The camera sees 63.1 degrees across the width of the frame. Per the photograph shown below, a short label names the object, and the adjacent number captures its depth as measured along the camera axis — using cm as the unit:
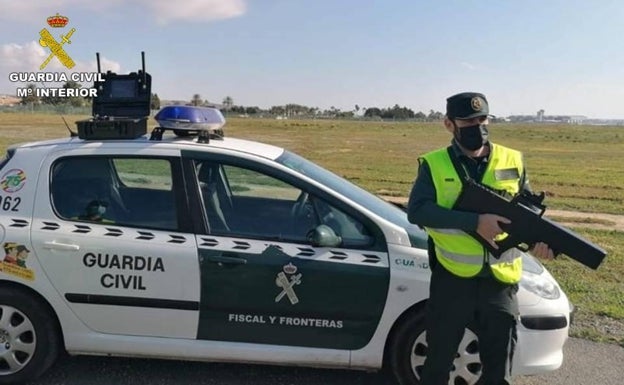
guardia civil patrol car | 306
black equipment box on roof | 379
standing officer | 243
